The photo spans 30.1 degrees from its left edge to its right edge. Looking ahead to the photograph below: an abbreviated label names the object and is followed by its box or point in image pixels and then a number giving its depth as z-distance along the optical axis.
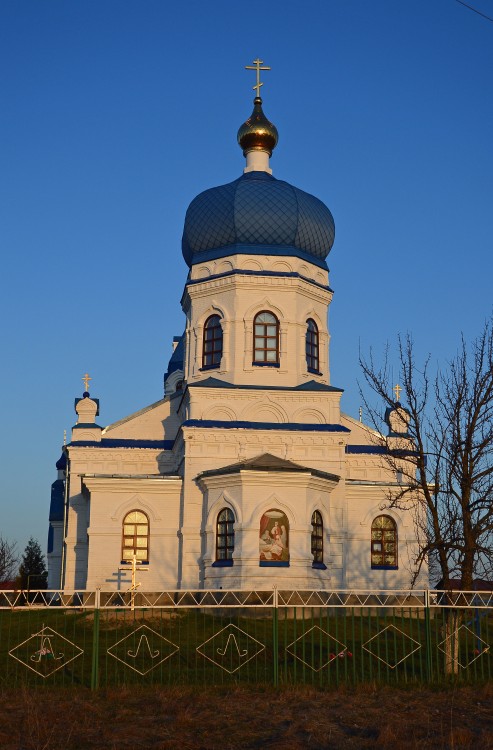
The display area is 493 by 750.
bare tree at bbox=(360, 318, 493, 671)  13.81
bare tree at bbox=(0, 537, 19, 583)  42.31
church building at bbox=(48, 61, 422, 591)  20.27
